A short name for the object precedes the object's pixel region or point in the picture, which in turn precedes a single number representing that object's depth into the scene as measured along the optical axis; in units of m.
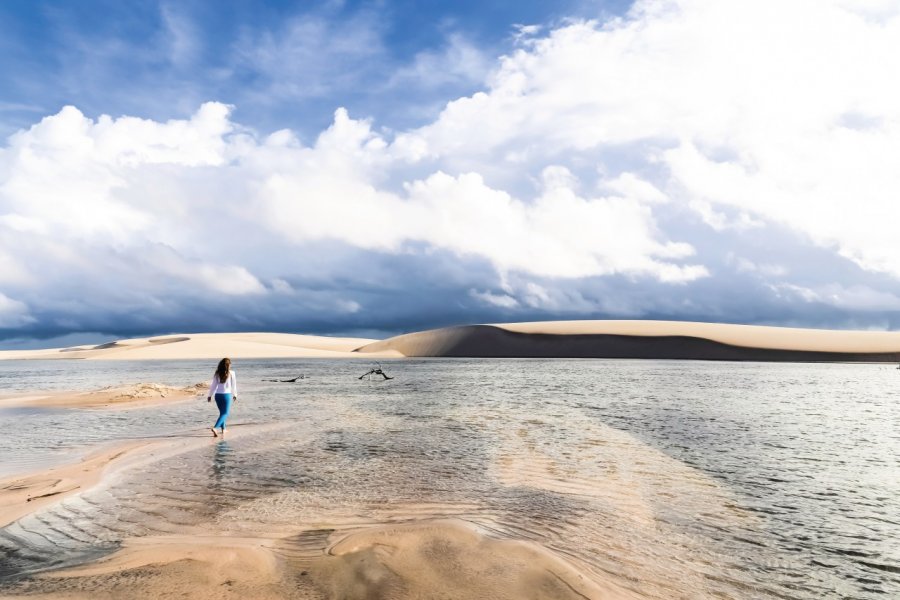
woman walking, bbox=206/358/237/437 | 15.67
